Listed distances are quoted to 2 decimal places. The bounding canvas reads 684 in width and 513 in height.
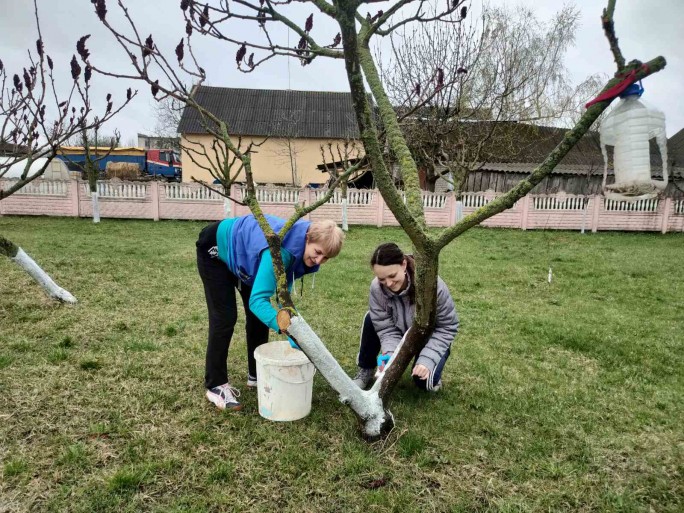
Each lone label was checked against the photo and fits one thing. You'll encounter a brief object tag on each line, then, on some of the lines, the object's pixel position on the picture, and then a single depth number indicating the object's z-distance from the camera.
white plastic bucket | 2.85
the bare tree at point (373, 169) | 2.13
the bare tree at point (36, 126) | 4.72
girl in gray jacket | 2.93
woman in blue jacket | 2.67
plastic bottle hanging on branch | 1.79
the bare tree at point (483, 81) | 14.98
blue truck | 30.12
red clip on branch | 1.84
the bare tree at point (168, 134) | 37.24
